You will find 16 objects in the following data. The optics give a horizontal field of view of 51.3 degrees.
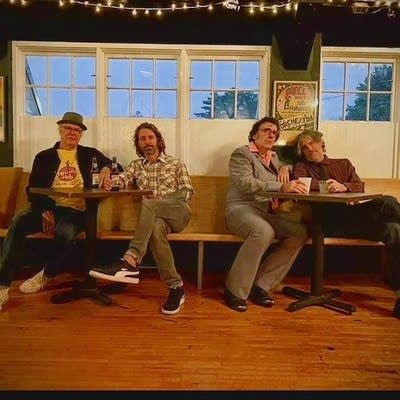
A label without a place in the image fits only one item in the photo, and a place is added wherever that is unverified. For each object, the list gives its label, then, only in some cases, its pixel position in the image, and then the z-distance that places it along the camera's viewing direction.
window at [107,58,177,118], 4.23
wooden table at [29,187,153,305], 3.05
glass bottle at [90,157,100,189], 3.37
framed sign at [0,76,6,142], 4.10
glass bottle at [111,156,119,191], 3.27
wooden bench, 3.89
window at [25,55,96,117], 4.23
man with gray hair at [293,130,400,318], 3.06
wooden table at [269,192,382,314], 2.99
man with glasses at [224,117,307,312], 3.05
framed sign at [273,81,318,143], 4.05
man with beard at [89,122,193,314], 2.93
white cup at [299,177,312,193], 3.01
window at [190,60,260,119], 4.24
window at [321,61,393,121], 4.29
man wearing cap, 3.13
